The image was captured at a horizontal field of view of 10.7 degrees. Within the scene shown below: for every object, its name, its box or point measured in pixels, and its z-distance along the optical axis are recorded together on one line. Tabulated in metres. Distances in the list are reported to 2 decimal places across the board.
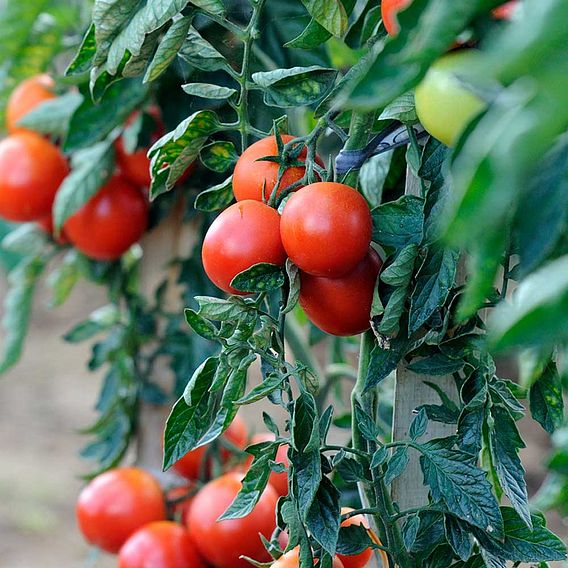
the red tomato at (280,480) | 2.10
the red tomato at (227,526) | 2.09
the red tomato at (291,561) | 1.87
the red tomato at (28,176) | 2.20
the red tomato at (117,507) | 2.17
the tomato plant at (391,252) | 0.92
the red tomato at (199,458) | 2.20
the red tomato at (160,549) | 2.12
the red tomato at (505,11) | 1.39
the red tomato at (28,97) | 2.23
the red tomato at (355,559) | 1.91
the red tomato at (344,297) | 1.87
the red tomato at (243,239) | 1.82
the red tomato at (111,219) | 2.20
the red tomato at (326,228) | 1.74
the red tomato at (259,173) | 1.87
